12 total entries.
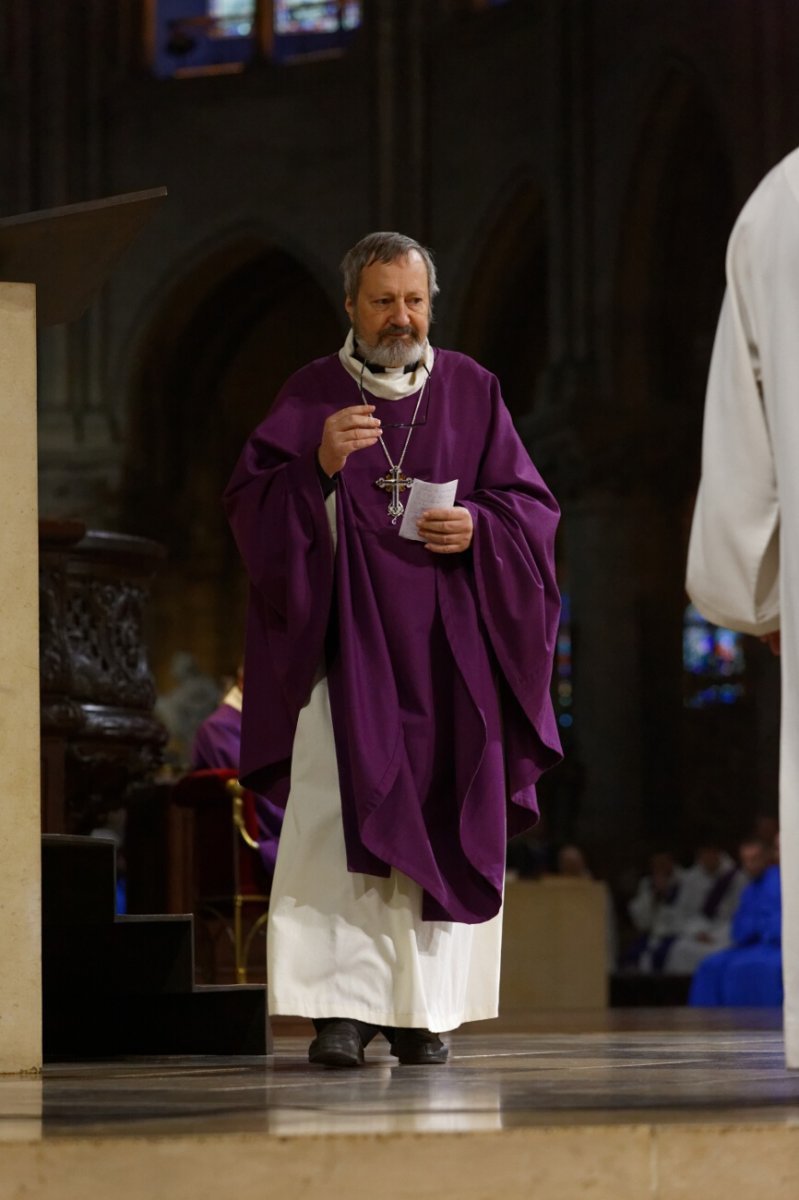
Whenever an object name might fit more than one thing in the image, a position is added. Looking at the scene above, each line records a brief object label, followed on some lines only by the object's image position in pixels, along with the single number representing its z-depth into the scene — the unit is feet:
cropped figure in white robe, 10.09
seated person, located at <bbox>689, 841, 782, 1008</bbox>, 39.01
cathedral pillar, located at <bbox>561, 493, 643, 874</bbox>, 57.16
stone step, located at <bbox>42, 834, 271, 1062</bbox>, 15.98
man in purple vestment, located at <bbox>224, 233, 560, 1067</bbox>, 13.62
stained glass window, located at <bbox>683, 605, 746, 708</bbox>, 61.52
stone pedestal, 12.60
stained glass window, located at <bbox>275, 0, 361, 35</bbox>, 66.49
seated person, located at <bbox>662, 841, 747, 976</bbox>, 48.01
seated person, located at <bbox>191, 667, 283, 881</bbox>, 29.25
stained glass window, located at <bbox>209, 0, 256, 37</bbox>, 68.69
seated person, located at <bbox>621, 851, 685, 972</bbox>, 49.24
